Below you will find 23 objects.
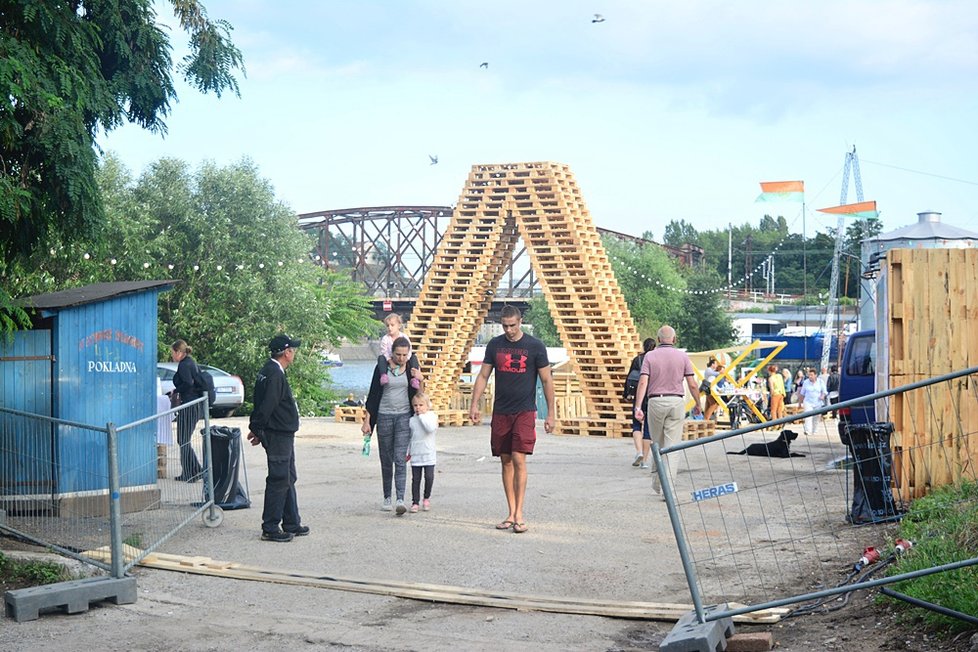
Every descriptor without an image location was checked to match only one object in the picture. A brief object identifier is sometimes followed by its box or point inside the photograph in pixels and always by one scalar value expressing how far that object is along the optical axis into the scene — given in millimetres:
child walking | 11828
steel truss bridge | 116312
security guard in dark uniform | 10352
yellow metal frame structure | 27781
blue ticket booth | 9938
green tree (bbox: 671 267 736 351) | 71188
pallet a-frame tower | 24984
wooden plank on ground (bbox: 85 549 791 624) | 7453
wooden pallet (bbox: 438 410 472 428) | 26344
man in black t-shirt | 10742
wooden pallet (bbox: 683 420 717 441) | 23859
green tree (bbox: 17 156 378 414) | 39344
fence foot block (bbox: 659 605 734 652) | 6246
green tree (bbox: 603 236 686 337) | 77812
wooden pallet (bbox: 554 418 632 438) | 24000
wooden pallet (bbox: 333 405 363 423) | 27906
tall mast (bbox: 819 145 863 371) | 60281
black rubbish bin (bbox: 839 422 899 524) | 10109
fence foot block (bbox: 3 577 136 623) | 7477
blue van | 17984
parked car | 31594
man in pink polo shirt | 12984
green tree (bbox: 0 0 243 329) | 9422
